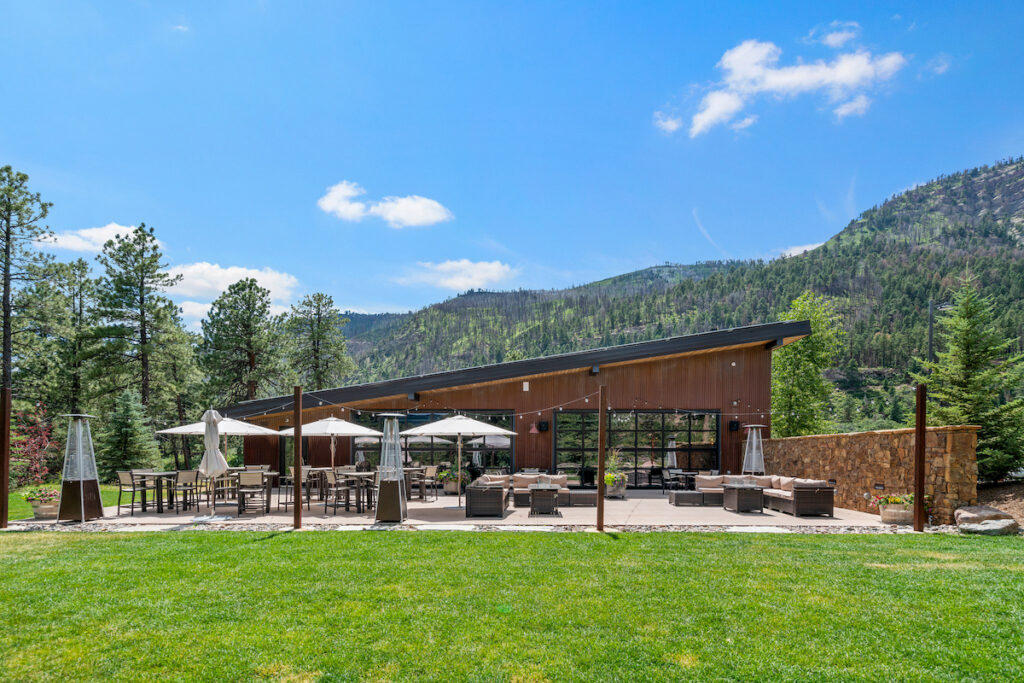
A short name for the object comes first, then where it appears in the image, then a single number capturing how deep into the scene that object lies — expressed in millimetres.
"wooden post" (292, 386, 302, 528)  9172
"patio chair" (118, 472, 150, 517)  10648
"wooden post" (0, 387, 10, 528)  9430
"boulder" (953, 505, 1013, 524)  8781
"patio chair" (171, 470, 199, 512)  11062
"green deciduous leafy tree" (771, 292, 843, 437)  25000
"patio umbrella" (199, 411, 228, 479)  10250
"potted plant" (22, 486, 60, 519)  10133
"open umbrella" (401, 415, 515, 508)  11688
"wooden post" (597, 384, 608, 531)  8977
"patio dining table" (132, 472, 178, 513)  10742
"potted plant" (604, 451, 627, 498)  13750
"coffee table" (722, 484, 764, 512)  11312
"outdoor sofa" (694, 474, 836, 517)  10609
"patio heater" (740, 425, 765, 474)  13484
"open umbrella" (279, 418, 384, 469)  11953
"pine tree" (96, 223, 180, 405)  22891
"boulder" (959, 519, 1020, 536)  8547
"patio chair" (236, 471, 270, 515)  10617
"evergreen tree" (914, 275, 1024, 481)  13180
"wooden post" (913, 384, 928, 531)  8914
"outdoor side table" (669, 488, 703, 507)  12305
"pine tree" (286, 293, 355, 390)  29672
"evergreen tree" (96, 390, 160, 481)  19172
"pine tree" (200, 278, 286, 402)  26594
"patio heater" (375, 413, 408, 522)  9641
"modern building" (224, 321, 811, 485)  15930
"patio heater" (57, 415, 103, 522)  9656
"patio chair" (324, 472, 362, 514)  11016
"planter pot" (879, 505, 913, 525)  9547
